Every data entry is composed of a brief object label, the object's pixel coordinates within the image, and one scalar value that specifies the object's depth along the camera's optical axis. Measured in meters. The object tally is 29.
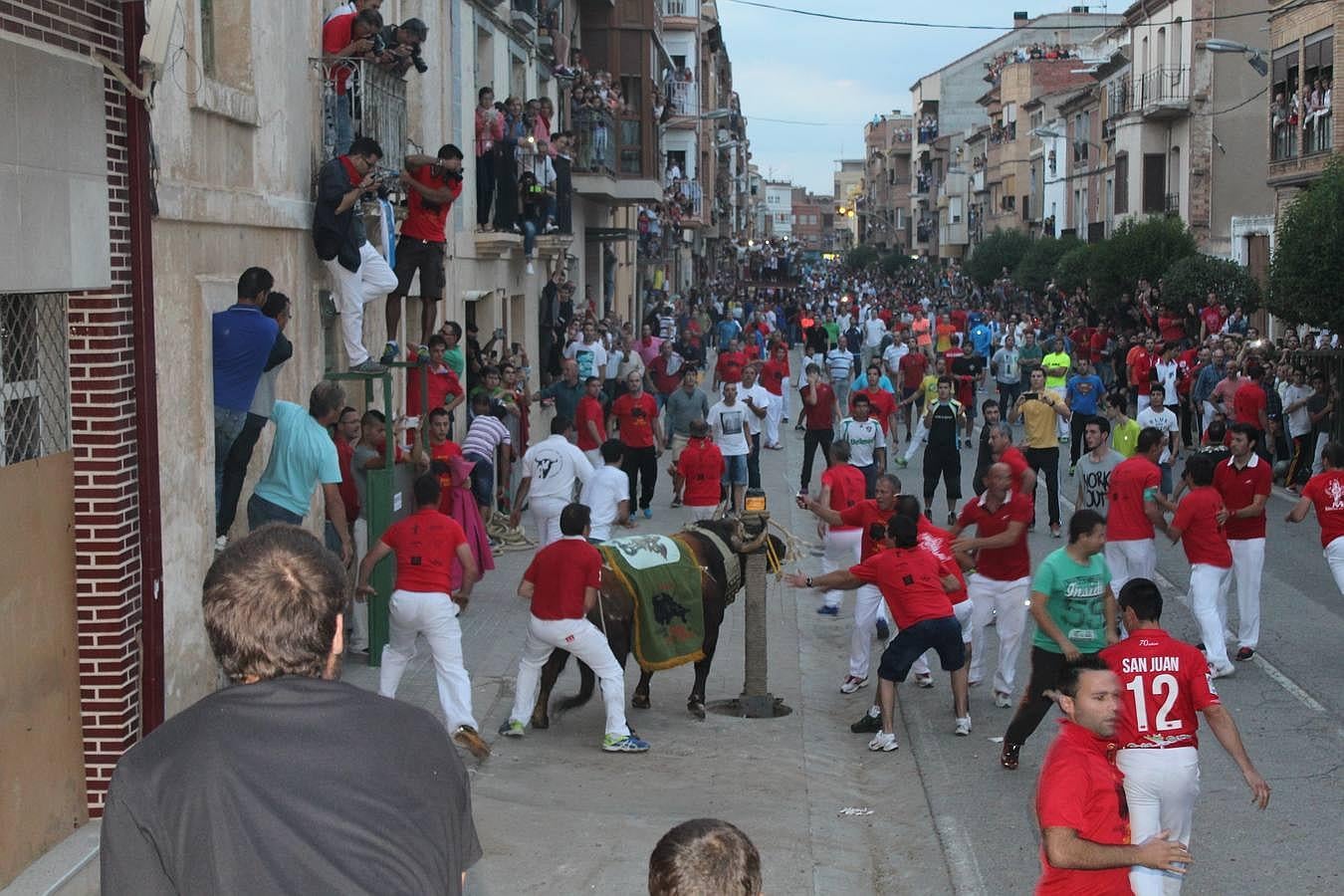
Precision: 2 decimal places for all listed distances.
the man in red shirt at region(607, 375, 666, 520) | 18.28
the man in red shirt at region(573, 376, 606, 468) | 17.78
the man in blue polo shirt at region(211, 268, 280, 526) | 9.81
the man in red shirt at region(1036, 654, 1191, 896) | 5.23
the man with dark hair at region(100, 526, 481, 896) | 2.92
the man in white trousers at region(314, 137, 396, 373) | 12.68
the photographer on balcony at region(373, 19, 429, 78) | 14.13
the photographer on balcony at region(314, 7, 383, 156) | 13.35
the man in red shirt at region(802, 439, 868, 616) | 13.48
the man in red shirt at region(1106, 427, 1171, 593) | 11.66
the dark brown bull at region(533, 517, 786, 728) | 10.17
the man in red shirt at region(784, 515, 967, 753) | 9.82
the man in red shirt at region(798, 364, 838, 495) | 19.38
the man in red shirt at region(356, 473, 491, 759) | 9.41
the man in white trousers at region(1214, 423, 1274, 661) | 11.65
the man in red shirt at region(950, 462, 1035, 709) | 10.88
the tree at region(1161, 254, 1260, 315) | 34.88
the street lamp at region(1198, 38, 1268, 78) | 31.25
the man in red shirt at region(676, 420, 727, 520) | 15.89
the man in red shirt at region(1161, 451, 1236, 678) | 11.20
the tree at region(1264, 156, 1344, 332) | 25.00
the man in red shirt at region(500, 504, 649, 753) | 9.58
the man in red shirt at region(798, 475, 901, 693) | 11.32
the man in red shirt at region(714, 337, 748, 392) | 23.98
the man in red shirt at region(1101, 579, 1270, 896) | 6.46
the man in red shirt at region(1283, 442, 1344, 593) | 11.55
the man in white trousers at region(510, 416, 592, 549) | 13.99
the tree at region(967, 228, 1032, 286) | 69.50
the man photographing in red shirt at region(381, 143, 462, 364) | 15.79
